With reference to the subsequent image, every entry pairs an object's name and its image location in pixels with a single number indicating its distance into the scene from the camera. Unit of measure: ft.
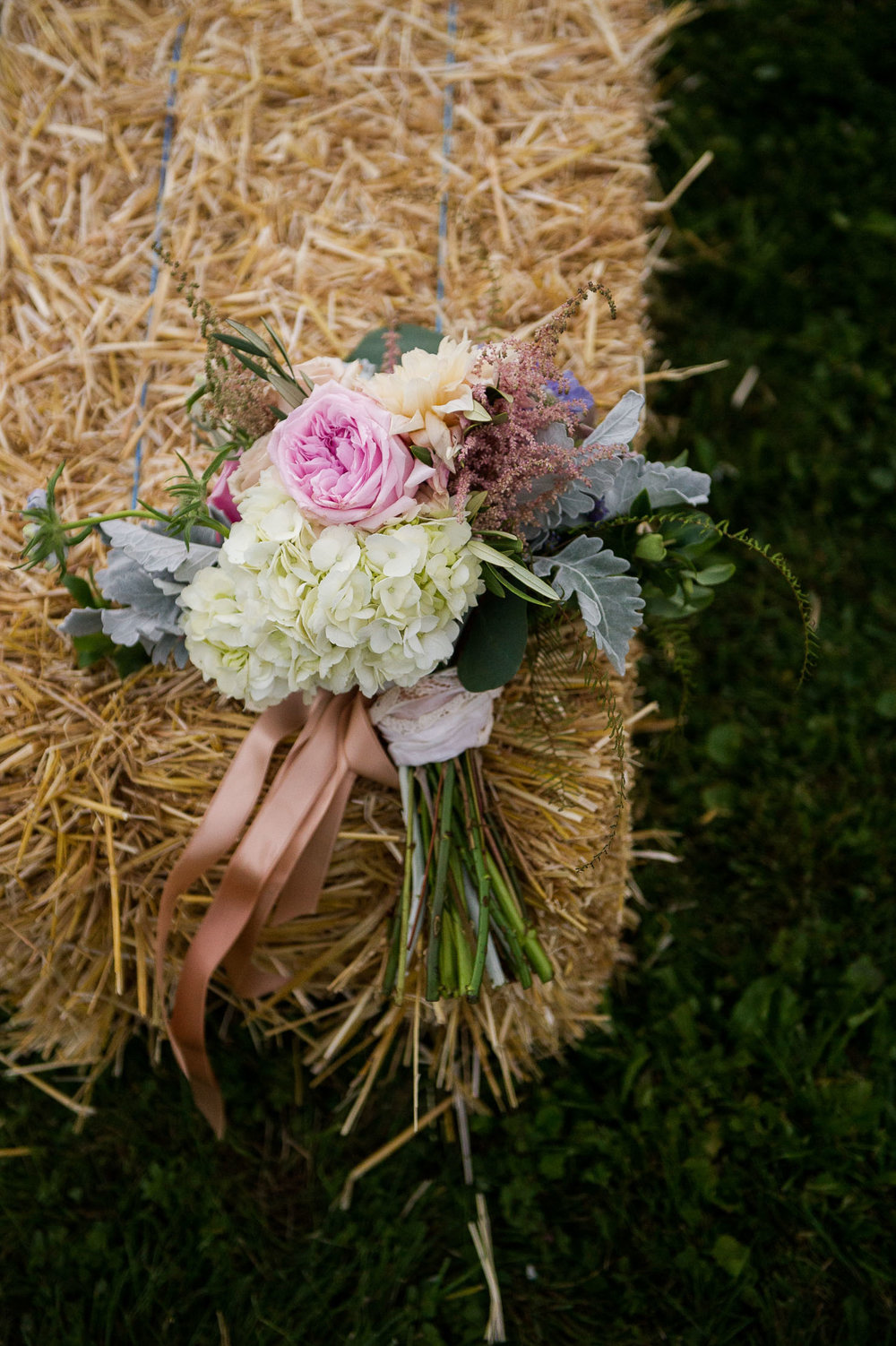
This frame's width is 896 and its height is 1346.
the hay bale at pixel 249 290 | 4.59
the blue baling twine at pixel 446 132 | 5.38
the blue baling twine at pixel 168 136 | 5.51
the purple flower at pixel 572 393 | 3.84
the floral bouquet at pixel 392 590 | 3.40
